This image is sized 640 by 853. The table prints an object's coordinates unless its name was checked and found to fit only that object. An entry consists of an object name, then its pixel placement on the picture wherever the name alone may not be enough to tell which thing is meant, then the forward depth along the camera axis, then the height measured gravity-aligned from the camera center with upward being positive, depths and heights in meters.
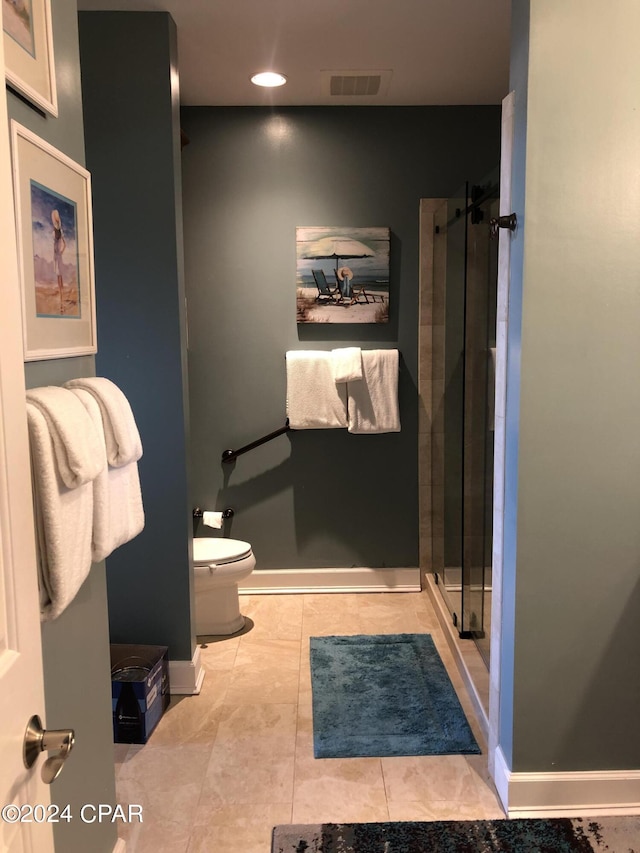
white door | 0.86 -0.31
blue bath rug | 2.52 -1.43
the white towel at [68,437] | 1.26 -0.18
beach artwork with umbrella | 3.70 +0.30
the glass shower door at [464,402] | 2.81 -0.31
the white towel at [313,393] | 3.69 -0.31
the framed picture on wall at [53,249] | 1.33 +0.18
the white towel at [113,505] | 1.44 -0.37
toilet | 3.28 -1.13
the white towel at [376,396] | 3.70 -0.33
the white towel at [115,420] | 1.53 -0.18
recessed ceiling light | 3.17 +1.14
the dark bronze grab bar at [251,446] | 3.80 -0.59
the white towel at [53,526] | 1.22 -0.34
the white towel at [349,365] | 3.62 -0.16
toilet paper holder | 3.81 -0.94
